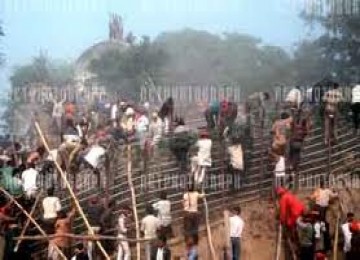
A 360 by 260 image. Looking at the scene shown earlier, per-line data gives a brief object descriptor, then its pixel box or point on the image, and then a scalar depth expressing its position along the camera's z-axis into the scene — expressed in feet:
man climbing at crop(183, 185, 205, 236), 46.93
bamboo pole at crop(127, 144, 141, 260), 46.26
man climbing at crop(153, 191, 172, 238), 46.52
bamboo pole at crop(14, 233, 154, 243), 40.68
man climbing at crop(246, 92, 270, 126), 51.93
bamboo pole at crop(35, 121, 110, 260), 44.58
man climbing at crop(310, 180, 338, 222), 46.14
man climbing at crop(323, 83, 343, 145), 51.11
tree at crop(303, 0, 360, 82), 56.39
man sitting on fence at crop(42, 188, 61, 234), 46.60
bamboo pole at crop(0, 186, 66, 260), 44.47
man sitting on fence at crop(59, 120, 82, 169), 50.56
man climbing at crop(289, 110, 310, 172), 49.32
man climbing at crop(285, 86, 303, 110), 52.75
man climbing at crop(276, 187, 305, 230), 44.60
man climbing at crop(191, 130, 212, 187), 48.96
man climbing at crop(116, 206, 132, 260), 45.65
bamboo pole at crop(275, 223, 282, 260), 47.67
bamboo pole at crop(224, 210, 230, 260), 46.83
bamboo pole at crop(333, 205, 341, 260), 45.44
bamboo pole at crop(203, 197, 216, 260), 47.47
